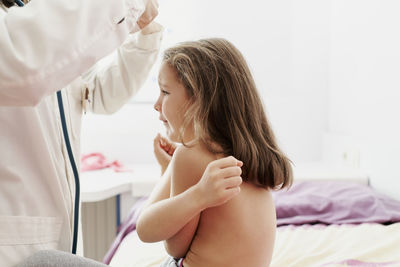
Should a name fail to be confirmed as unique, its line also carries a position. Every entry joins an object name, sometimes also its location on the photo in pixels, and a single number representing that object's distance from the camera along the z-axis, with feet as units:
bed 4.17
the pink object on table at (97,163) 7.77
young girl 2.88
